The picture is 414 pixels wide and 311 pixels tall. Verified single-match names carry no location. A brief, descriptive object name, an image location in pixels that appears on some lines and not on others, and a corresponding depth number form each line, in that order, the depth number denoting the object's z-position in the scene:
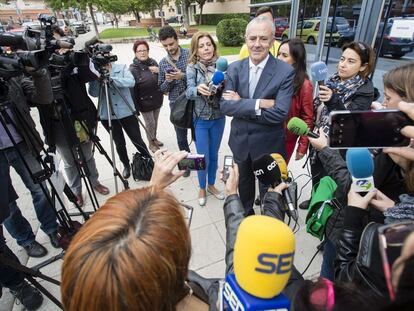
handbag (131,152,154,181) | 3.75
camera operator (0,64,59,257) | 2.03
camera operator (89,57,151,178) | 3.30
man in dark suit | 2.14
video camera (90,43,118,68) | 2.63
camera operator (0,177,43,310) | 1.93
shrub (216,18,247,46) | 15.31
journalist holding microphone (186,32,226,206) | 2.88
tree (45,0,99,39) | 24.96
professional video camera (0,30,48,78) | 1.54
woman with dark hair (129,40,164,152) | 3.80
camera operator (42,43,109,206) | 2.52
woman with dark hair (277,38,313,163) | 2.64
